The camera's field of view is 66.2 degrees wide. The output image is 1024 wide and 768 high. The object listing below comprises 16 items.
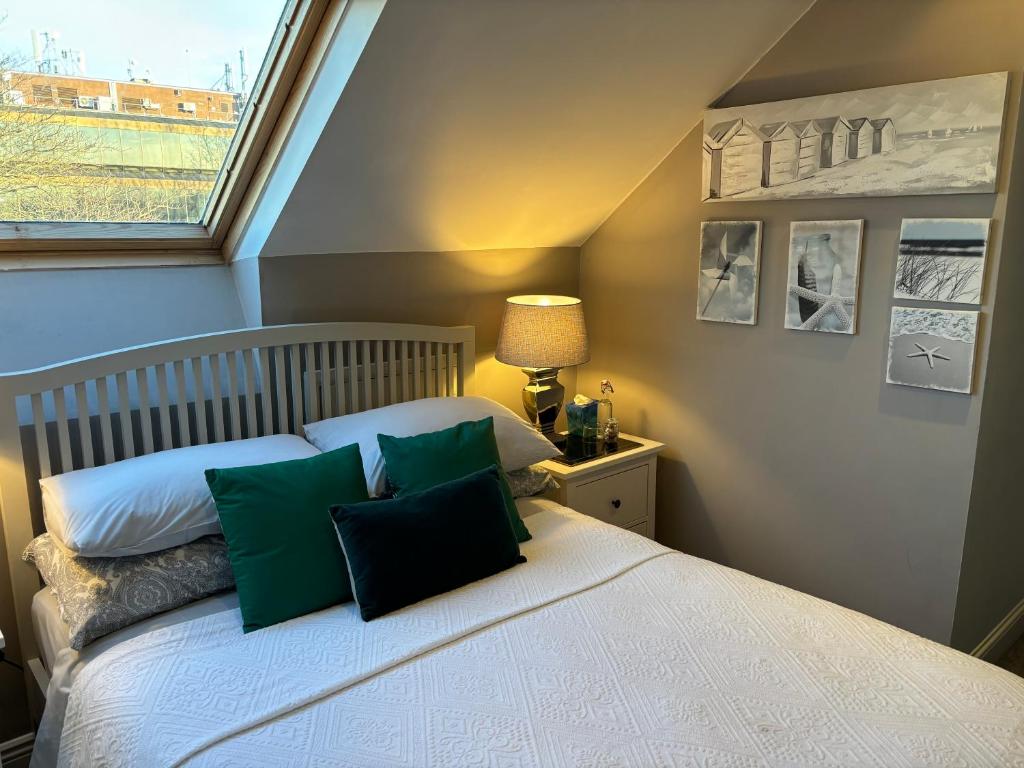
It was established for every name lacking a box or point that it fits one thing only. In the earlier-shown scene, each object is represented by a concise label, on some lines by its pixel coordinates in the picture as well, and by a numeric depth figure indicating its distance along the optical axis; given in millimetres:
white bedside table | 2809
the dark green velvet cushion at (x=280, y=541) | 1801
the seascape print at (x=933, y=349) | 2293
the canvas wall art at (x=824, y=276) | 2506
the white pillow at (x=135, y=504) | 1771
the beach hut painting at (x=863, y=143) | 2195
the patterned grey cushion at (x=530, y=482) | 2525
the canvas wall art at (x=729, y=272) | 2768
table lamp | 2863
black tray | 2893
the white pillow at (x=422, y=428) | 2289
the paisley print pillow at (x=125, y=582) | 1734
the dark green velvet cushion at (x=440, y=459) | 2164
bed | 1390
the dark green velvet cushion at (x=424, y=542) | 1836
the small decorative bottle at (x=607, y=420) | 3027
